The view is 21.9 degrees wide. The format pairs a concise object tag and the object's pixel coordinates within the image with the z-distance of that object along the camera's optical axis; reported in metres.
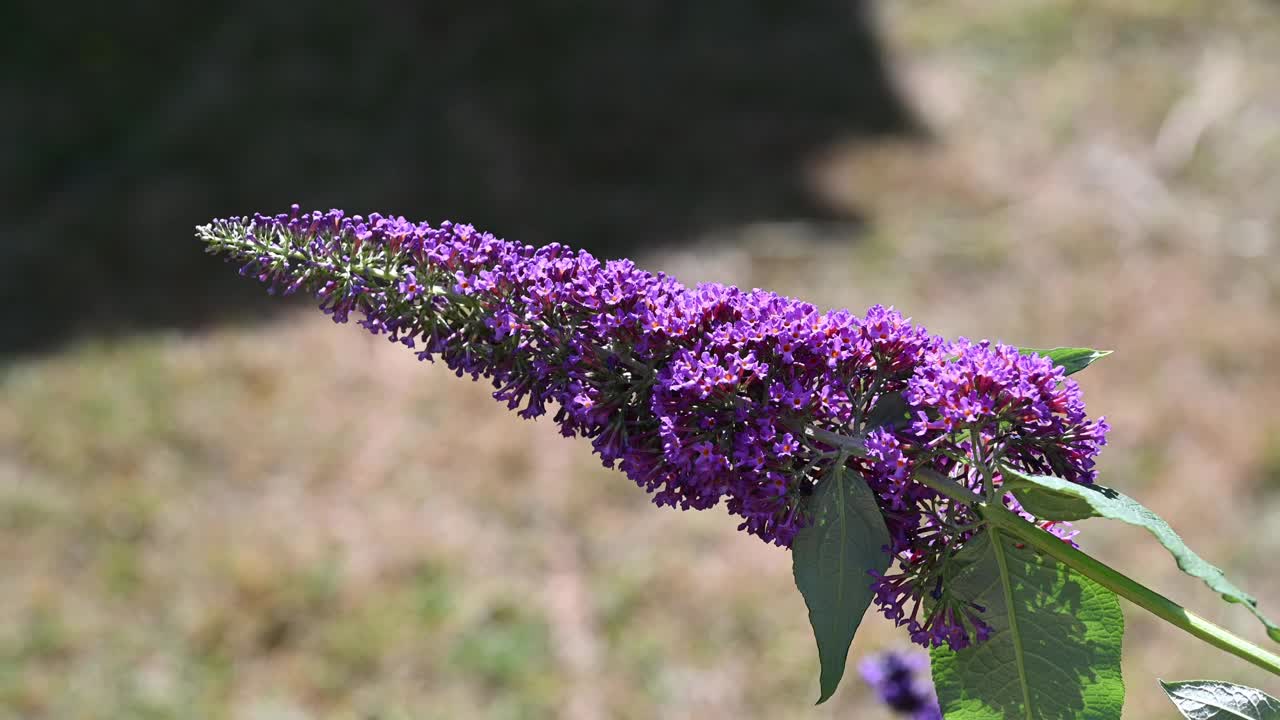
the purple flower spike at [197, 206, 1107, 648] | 0.82
